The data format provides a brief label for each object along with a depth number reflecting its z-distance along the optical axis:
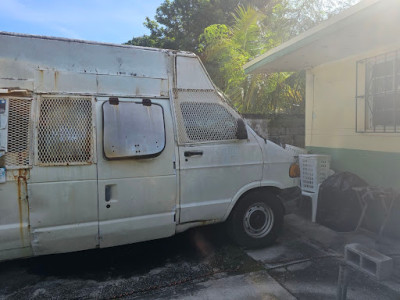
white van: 3.04
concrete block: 2.14
